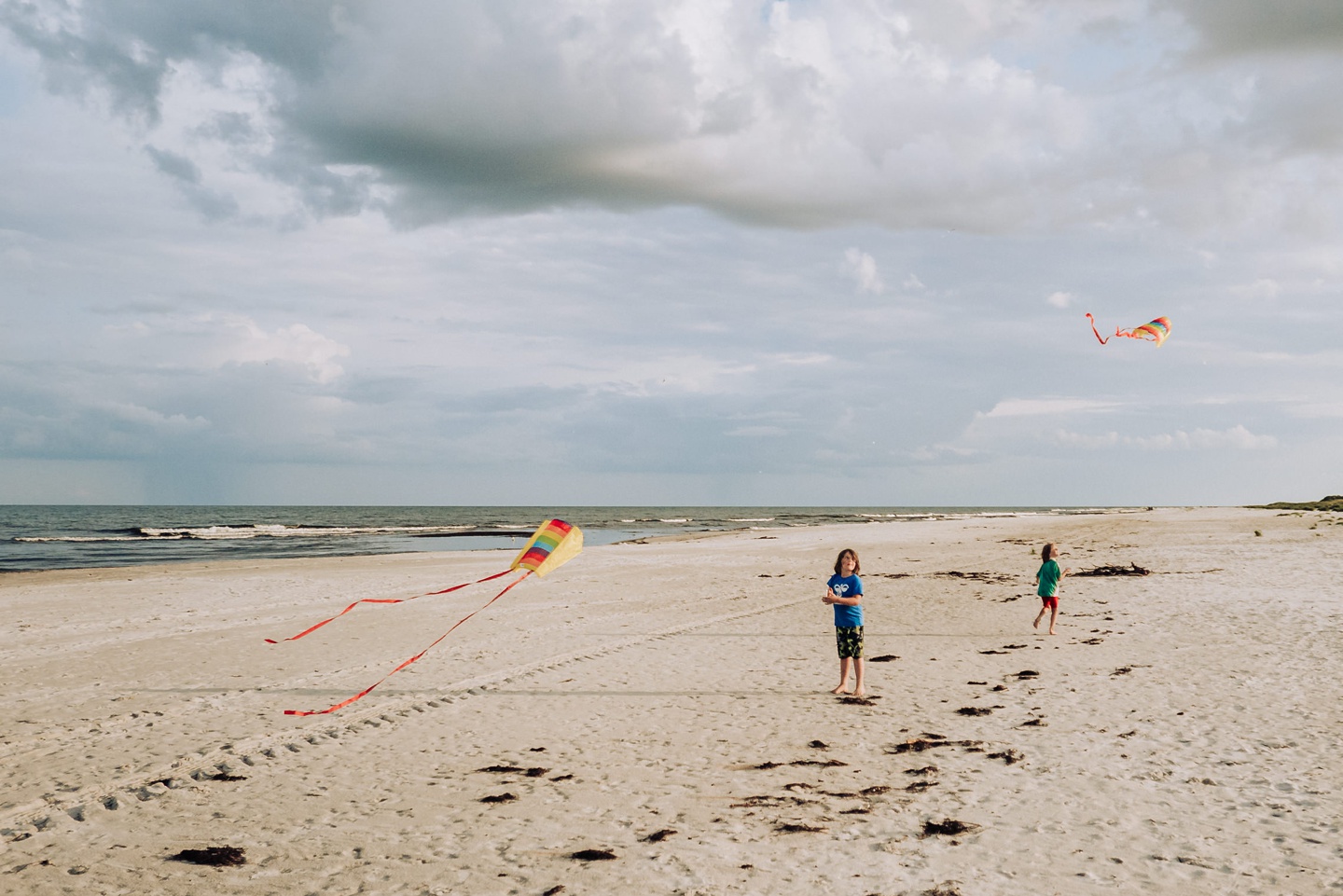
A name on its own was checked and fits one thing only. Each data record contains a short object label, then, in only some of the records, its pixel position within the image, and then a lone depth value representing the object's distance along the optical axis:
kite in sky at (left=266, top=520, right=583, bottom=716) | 7.37
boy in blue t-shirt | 10.09
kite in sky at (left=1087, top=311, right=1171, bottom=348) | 17.85
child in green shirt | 14.16
